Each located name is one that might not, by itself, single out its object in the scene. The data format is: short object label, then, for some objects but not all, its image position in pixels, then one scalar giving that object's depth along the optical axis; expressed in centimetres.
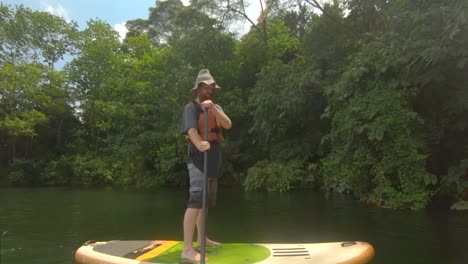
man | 358
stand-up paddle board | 340
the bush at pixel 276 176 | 1379
